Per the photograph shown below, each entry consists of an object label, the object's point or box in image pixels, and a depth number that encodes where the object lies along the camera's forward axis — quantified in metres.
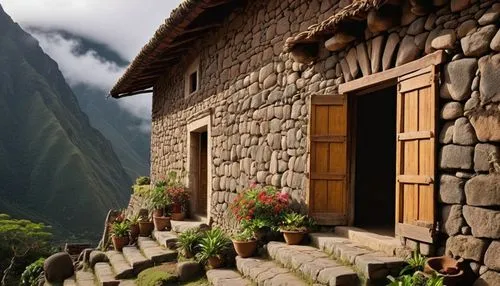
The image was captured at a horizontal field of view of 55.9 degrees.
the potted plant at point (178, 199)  10.26
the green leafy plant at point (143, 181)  15.70
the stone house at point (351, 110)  4.16
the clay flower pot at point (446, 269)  3.97
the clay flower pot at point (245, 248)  6.24
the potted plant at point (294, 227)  6.09
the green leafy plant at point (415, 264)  4.48
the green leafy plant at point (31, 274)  13.81
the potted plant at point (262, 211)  6.49
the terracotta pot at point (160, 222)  9.62
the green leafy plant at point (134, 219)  9.87
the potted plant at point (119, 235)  9.50
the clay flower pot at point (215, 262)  6.41
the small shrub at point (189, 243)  7.12
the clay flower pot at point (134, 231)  9.77
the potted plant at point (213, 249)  6.42
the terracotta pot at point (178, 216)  10.17
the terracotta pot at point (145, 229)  9.69
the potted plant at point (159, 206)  9.66
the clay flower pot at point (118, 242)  9.48
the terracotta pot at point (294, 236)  6.08
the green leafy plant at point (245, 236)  6.34
